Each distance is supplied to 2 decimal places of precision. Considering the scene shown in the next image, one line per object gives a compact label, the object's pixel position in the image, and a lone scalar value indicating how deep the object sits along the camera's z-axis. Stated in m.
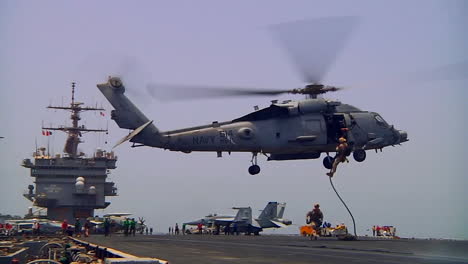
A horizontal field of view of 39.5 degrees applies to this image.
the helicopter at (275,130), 40.19
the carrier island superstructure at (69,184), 76.25
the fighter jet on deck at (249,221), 61.28
